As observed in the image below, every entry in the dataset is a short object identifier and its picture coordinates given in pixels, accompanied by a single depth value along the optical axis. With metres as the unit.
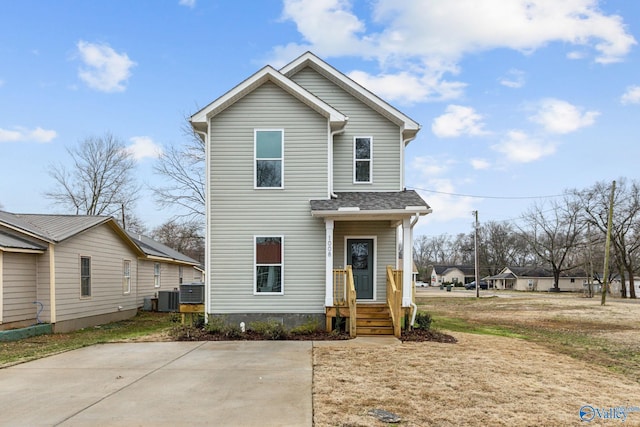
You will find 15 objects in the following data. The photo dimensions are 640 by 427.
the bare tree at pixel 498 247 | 81.06
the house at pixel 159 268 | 19.91
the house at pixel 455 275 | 92.69
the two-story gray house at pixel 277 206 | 11.67
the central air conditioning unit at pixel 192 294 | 12.34
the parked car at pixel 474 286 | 75.60
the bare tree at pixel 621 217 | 44.34
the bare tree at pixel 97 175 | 34.53
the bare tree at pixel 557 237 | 55.69
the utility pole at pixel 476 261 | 41.04
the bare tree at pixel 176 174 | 25.00
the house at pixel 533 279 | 68.06
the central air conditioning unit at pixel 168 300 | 19.55
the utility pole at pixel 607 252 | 27.55
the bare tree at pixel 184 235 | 27.44
